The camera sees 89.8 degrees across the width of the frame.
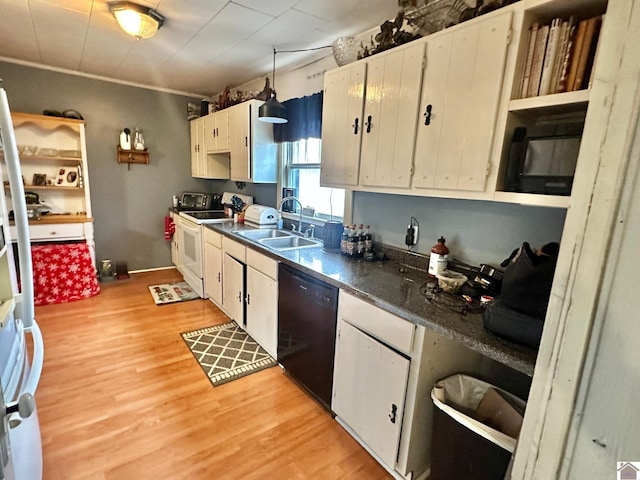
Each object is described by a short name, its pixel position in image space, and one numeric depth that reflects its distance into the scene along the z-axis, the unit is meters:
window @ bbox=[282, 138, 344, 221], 2.77
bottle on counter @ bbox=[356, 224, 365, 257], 2.17
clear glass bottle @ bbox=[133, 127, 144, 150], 3.98
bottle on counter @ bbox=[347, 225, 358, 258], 2.16
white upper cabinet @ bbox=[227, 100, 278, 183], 3.09
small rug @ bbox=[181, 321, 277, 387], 2.29
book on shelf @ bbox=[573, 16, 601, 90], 1.10
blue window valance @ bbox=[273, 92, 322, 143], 2.62
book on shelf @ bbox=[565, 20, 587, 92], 1.12
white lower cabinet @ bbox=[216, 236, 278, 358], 2.34
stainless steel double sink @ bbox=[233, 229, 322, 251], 2.65
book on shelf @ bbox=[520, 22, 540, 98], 1.24
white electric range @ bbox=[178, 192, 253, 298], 3.46
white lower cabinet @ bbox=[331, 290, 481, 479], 1.36
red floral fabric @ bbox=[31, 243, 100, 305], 3.28
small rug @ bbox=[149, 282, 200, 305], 3.52
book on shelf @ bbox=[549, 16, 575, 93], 1.17
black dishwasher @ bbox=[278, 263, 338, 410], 1.82
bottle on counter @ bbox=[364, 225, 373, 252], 2.19
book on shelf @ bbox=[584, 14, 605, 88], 1.09
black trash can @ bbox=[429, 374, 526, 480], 1.15
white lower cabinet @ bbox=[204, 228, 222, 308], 3.10
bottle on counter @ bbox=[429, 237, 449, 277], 1.71
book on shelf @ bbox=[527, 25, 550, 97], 1.22
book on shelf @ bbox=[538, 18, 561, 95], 1.18
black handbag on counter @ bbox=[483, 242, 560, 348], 1.04
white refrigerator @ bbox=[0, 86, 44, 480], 0.91
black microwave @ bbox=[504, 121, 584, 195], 1.15
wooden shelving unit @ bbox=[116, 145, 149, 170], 3.95
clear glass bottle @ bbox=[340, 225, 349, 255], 2.20
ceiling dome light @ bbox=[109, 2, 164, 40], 1.99
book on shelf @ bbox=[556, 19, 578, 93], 1.15
